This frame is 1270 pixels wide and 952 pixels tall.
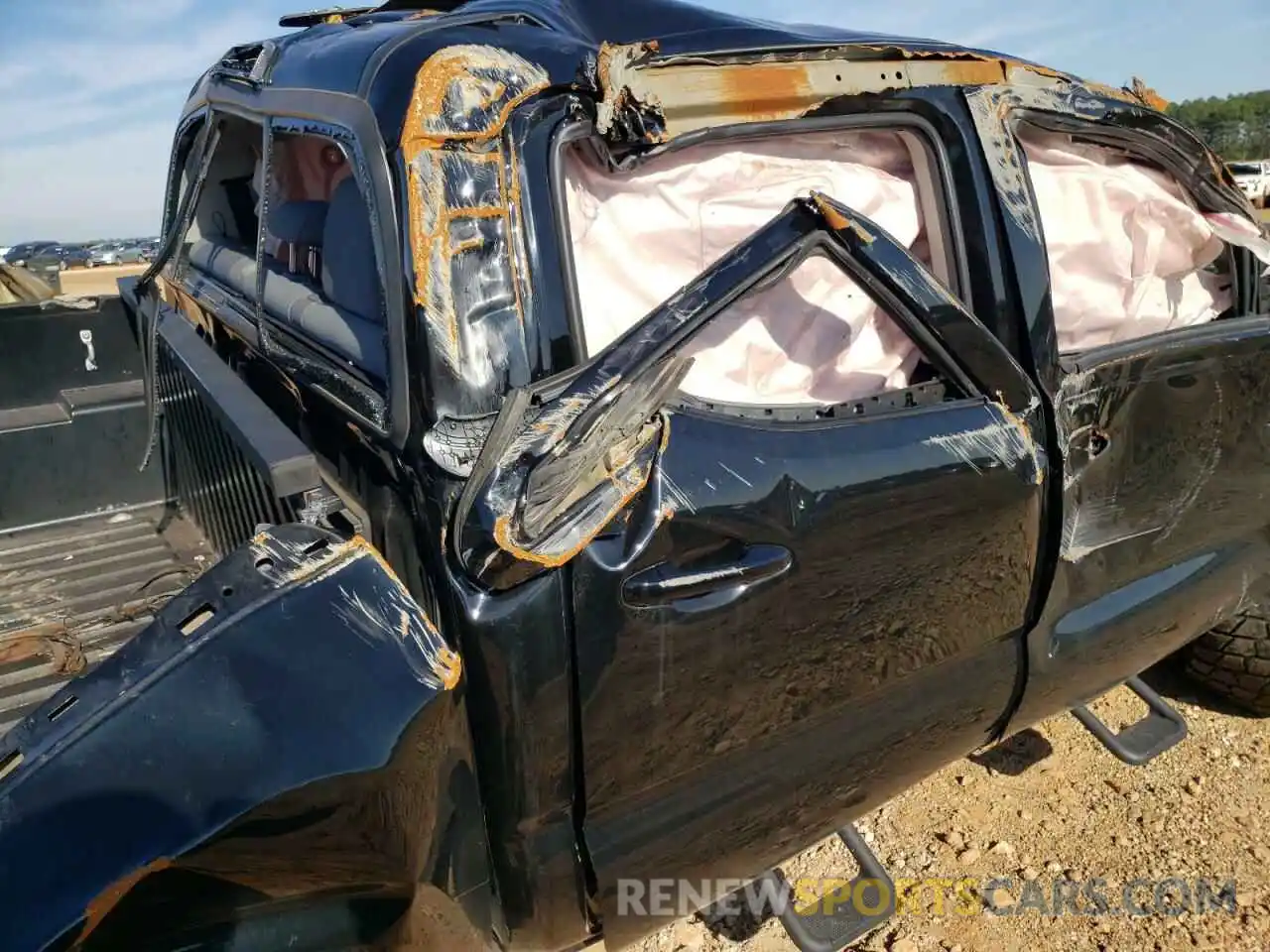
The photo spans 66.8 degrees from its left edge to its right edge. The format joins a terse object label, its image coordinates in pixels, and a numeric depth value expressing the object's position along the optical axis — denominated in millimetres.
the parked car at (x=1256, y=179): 18156
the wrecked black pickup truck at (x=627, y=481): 1275
